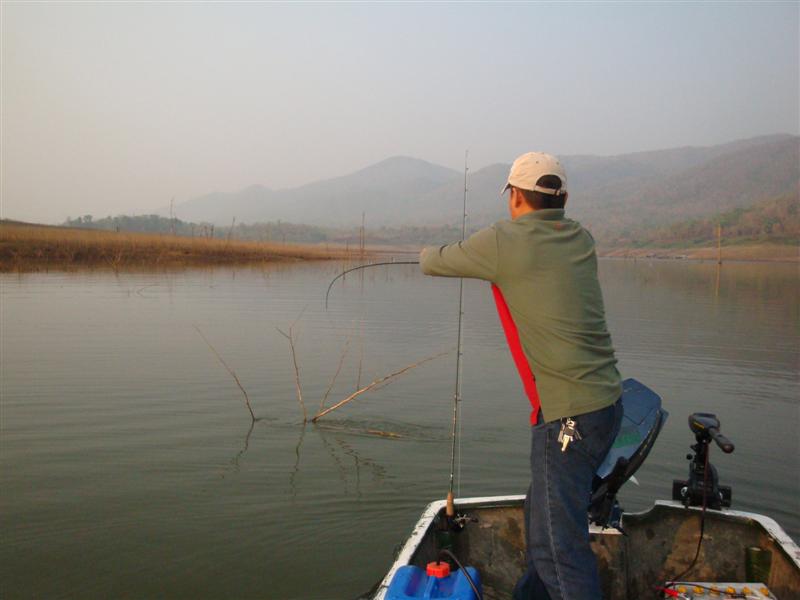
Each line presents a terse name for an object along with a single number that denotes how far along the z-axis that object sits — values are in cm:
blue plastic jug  305
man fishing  274
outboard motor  311
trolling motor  375
